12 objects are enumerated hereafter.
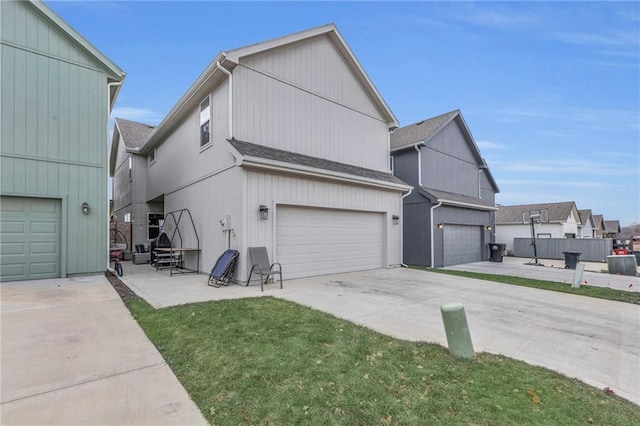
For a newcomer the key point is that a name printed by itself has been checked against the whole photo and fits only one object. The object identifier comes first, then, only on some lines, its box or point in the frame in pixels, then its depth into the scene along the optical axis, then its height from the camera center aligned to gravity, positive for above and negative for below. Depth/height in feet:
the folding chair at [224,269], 23.80 -3.62
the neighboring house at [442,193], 41.34 +4.67
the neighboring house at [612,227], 139.03 -2.67
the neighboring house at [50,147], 24.97 +7.04
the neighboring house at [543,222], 81.15 +0.03
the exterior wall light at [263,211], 25.22 +1.13
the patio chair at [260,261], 24.13 -3.06
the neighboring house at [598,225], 117.21 -1.23
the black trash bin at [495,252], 51.37 -5.08
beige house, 25.81 +6.69
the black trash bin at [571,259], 42.45 -5.27
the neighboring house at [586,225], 95.14 -0.93
